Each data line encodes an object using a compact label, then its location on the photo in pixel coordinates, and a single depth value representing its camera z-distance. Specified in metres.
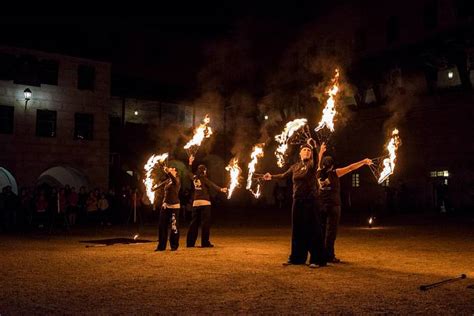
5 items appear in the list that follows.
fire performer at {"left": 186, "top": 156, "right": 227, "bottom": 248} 14.25
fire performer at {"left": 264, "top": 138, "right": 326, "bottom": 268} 10.09
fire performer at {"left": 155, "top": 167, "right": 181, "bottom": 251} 13.41
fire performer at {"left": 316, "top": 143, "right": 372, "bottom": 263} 10.85
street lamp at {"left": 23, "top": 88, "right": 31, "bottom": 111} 30.05
